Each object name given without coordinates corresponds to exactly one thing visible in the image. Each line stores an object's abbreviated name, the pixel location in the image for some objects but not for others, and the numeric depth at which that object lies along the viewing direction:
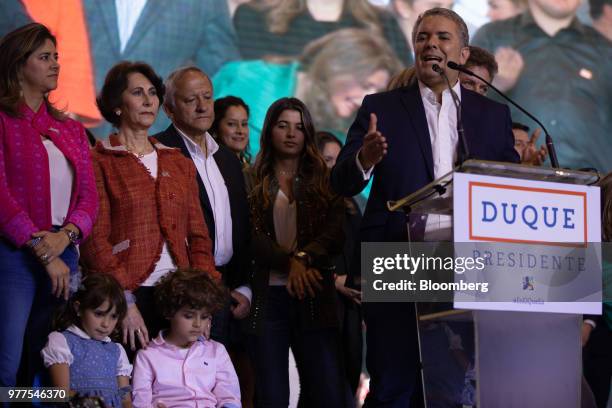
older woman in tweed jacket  6.76
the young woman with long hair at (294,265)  7.85
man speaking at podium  6.37
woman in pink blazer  6.26
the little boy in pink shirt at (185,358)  6.72
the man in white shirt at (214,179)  7.72
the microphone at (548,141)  6.08
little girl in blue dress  6.40
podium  5.44
